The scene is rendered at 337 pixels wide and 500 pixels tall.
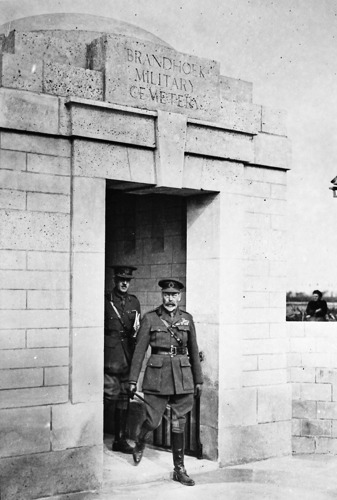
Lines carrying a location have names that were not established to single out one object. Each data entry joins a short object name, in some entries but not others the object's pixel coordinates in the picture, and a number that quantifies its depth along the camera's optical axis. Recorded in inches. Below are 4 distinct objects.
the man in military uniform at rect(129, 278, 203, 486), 298.7
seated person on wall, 687.7
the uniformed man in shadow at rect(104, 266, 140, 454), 341.1
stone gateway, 271.9
